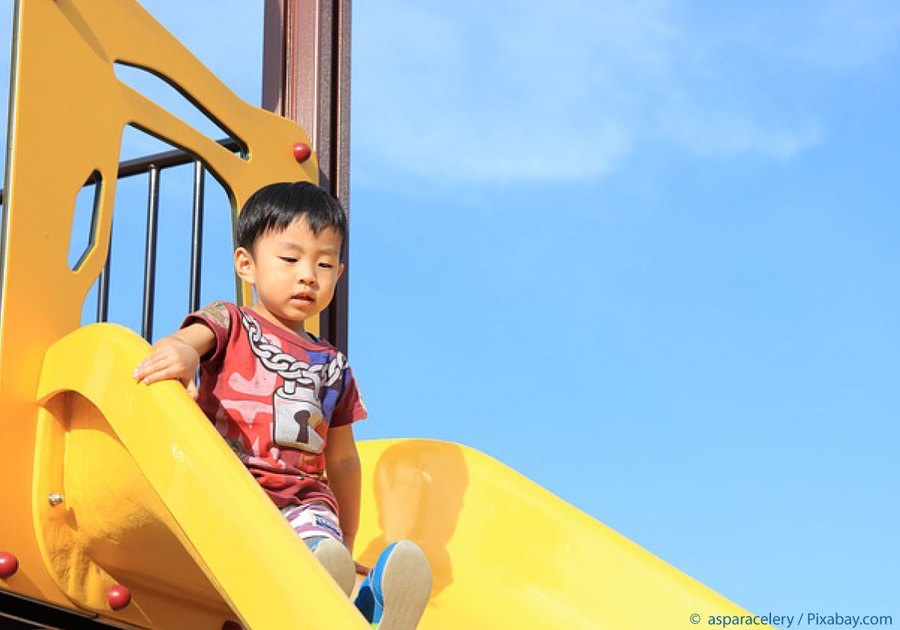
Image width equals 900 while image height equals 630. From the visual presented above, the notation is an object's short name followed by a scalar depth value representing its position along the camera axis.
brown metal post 2.70
